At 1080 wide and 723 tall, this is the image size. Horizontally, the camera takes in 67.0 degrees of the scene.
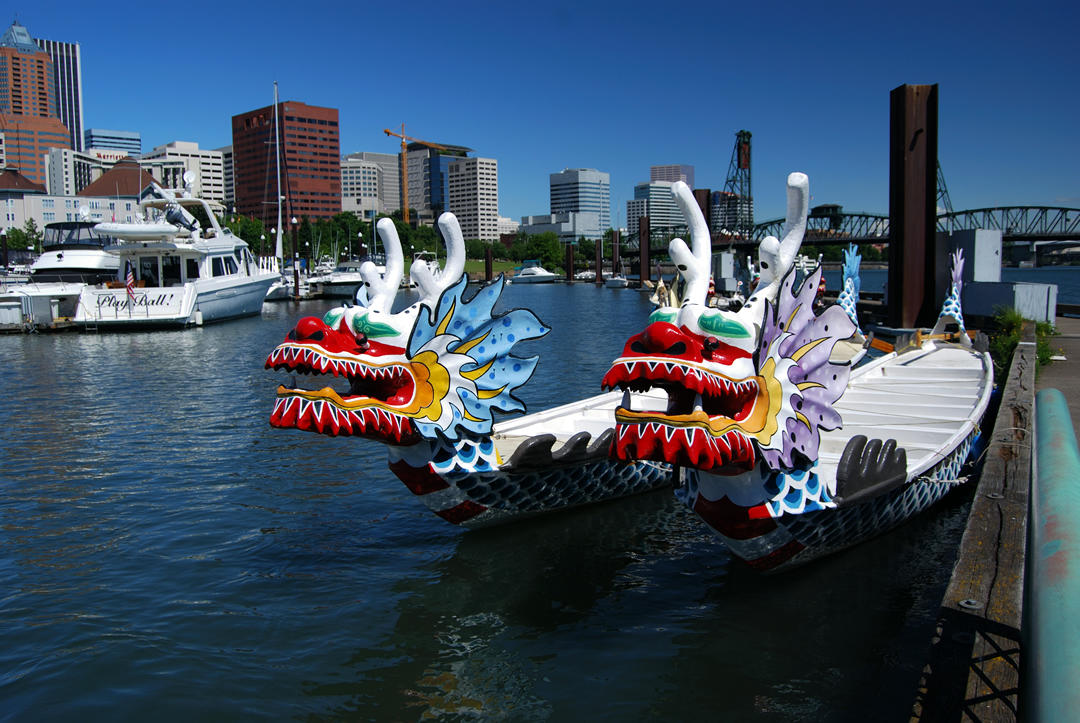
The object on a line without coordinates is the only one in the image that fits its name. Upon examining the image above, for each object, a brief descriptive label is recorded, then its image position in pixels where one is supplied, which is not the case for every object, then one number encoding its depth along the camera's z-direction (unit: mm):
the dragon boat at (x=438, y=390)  7520
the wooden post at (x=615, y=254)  93375
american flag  34328
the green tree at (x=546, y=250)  128375
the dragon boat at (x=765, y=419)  6203
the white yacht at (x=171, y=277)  34062
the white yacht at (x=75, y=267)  41125
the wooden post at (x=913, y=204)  23109
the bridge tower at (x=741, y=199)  116062
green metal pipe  1424
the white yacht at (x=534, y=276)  99188
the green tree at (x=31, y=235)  85162
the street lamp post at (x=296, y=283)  54241
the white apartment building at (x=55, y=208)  108938
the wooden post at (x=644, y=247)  62219
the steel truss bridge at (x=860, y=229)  76200
